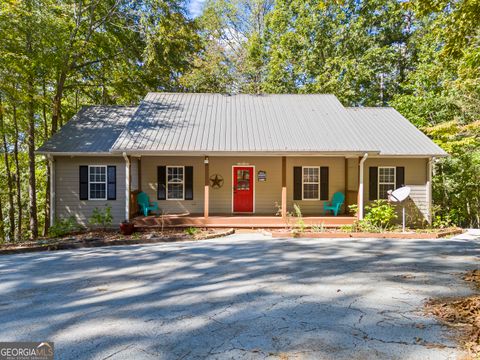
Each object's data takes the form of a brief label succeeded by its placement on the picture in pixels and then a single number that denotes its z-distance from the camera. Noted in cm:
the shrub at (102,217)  1065
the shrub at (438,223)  1130
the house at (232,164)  1114
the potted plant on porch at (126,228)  976
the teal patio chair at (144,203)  1148
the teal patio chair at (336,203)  1142
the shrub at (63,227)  1038
